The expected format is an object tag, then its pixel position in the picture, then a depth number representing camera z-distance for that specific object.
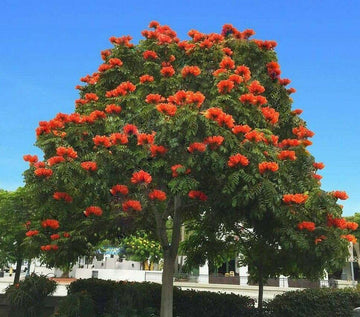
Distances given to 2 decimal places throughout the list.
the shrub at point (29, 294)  12.22
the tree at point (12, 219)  21.92
